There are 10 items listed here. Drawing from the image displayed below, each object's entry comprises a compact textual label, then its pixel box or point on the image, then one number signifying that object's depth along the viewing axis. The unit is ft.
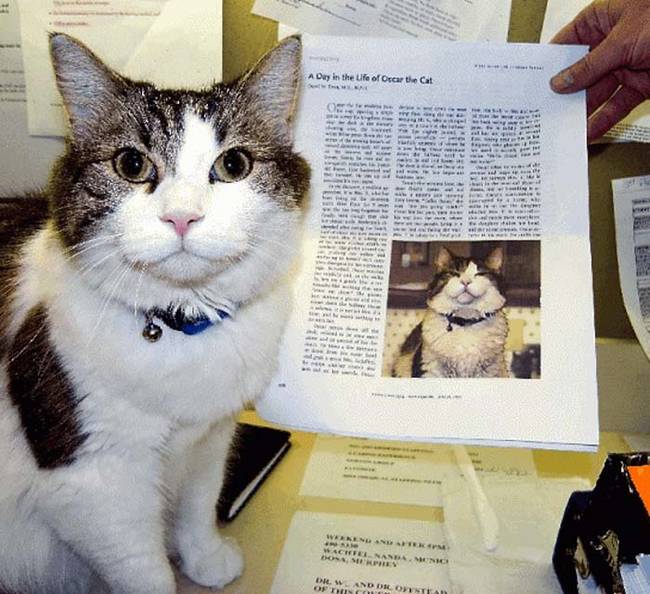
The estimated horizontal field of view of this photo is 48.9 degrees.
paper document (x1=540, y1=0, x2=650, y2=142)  3.36
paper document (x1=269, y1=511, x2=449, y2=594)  2.90
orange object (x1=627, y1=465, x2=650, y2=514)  2.33
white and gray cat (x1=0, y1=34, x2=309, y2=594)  2.31
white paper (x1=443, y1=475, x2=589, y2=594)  2.91
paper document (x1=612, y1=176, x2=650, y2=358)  3.57
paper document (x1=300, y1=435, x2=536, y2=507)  3.48
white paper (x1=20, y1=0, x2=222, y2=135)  3.37
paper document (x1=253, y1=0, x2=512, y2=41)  3.38
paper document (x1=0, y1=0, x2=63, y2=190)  3.48
